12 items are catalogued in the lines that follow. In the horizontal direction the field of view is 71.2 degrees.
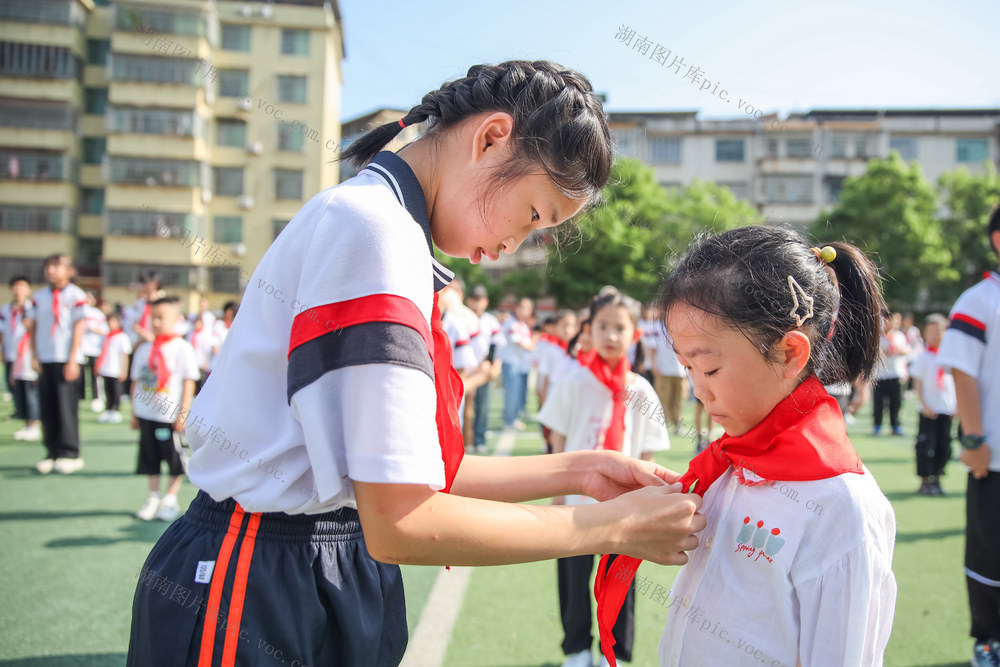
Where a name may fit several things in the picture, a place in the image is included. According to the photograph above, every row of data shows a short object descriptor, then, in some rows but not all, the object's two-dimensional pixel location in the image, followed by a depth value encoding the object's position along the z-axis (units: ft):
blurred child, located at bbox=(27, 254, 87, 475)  23.22
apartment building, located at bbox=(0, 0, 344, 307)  107.24
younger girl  4.84
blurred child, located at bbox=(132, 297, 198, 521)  18.42
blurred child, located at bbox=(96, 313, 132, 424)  36.24
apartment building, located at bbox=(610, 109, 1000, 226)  139.23
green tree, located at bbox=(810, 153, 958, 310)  106.83
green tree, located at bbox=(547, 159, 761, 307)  101.24
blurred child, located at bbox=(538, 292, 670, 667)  12.67
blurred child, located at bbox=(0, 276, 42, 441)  29.91
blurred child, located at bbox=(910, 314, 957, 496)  23.15
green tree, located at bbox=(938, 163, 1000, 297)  113.91
